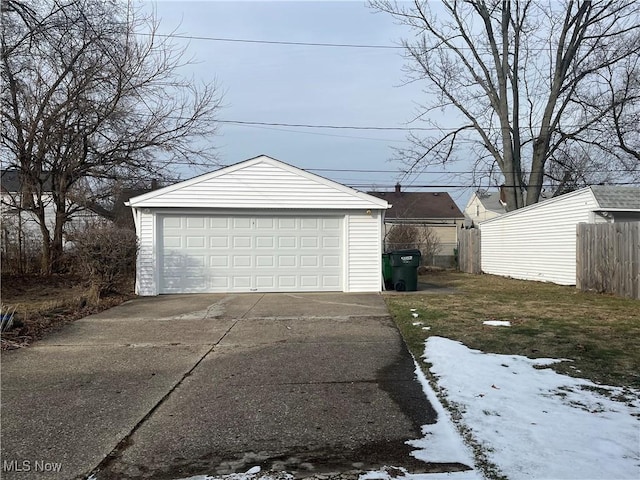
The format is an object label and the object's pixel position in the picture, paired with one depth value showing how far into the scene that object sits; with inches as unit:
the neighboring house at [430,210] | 1637.6
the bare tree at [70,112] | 584.4
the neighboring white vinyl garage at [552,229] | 589.0
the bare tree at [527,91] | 932.0
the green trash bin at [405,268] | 544.4
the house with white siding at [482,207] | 1835.6
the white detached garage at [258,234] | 521.7
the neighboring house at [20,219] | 643.5
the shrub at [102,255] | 455.2
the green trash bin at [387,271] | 561.0
